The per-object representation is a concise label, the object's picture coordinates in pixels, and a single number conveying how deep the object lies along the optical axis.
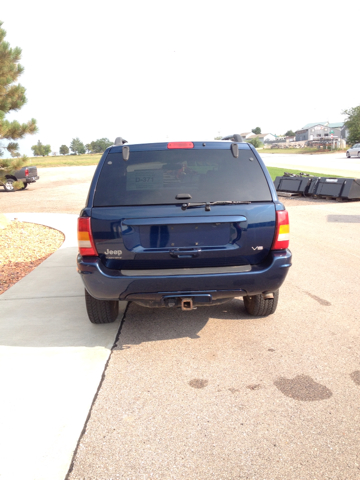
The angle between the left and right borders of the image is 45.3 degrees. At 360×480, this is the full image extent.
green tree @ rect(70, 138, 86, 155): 158.50
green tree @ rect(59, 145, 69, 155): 160.25
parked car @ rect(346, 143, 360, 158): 49.14
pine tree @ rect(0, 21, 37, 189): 9.96
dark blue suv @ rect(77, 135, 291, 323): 3.81
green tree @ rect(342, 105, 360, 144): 71.56
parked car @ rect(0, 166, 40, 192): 25.06
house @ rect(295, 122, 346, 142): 144.75
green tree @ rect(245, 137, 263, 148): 129.65
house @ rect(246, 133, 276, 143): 194.88
